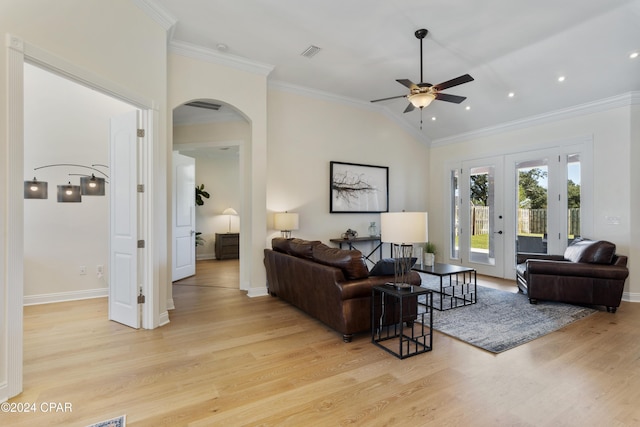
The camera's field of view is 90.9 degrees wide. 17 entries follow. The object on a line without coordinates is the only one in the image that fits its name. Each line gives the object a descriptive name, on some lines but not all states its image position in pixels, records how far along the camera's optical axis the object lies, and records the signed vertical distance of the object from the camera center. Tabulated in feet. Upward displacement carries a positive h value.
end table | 9.58 -3.75
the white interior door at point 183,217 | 19.42 -0.24
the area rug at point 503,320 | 10.66 -4.22
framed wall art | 19.80 +1.66
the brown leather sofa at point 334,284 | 10.25 -2.48
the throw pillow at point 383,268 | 10.96 -1.92
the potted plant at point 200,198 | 28.22 +1.35
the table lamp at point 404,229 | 9.51 -0.49
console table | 19.08 -1.77
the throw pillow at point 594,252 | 13.64 -1.76
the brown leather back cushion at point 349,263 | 10.37 -1.68
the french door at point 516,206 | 17.37 +0.45
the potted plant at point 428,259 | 15.94 -2.35
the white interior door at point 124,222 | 11.55 -0.34
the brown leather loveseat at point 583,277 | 13.17 -2.81
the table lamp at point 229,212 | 30.01 +0.11
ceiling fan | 12.03 +4.79
